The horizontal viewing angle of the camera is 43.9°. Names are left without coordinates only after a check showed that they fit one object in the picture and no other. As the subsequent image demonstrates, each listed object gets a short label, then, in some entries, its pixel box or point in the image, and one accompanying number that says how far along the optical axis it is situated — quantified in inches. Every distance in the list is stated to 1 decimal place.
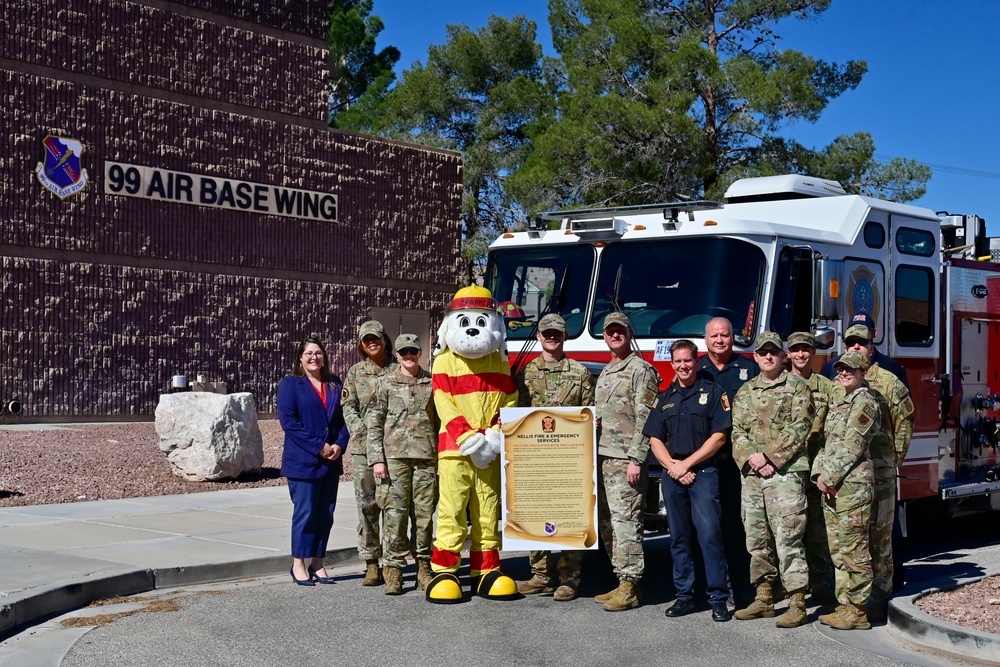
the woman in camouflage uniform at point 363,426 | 362.3
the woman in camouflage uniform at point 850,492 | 310.3
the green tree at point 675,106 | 1246.3
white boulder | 612.4
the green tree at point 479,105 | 1692.9
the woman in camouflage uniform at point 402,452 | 349.7
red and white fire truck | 369.1
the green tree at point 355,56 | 1973.4
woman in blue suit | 364.8
